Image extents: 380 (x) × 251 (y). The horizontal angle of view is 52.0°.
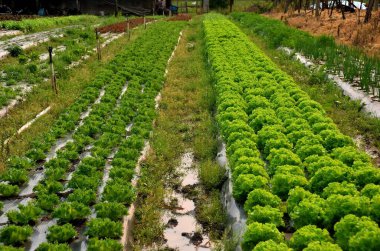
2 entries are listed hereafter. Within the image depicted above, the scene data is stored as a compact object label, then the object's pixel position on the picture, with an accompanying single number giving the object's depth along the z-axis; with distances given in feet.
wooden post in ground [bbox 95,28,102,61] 58.52
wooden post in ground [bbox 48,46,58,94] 40.92
